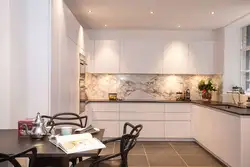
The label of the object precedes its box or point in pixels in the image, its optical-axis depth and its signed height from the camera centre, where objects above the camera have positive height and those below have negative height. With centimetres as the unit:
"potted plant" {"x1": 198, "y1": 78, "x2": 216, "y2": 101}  454 -10
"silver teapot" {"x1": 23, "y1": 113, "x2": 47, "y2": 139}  162 -38
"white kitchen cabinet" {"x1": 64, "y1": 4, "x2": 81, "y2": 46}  285 +91
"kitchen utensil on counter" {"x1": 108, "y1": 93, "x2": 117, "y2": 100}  469 -28
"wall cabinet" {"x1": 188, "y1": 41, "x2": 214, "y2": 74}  469 +65
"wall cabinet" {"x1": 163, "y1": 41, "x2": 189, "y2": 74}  467 +60
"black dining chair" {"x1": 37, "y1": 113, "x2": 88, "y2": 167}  179 -69
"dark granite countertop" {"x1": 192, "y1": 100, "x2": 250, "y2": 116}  266 -38
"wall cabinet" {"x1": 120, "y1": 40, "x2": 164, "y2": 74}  464 +64
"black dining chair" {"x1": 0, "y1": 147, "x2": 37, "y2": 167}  108 -41
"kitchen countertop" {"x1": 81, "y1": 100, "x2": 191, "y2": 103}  446 -37
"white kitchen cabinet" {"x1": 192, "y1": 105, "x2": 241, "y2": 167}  277 -80
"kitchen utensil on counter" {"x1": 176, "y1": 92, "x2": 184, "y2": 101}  477 -28
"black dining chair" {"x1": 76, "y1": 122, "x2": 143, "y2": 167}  146 -48
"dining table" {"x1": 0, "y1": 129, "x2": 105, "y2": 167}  132 -45
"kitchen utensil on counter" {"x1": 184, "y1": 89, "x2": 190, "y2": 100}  476 -25
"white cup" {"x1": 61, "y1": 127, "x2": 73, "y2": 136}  169 -40
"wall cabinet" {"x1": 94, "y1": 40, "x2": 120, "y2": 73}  464 +66
